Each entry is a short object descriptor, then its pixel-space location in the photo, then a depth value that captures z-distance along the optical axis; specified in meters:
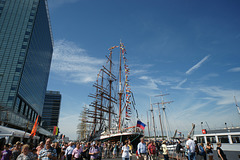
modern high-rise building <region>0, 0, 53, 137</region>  44.19
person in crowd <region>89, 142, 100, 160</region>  7.82
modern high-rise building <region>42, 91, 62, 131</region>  117.62
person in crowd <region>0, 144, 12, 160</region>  5.51
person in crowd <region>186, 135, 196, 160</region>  8.25
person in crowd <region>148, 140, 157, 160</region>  9.55
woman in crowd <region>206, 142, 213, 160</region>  8.51
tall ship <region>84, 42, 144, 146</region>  26.33
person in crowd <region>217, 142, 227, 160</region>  6.55
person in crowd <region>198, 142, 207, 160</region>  9.12
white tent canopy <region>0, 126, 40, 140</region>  13.51
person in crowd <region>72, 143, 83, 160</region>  7.78
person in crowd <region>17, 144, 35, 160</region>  4.03
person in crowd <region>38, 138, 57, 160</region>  4.29
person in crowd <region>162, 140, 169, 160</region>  9.23
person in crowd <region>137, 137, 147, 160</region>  8.27
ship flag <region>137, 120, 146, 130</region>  21.58
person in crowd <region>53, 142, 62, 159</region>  7.07
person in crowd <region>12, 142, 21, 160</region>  6.81
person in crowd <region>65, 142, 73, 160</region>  8.61
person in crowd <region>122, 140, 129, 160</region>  7.85
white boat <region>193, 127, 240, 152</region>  21.19
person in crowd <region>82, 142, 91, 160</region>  8.64
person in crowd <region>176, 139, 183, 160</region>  10.41
